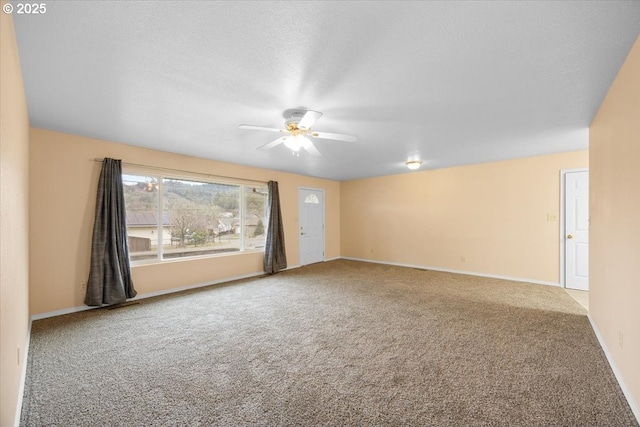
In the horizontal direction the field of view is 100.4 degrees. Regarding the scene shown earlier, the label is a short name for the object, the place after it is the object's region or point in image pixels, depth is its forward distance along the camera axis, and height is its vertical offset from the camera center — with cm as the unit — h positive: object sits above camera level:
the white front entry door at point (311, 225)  684 -34
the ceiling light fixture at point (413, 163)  512 +94
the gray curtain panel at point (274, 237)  577 -54
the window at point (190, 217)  421 -6
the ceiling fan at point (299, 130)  250 +87
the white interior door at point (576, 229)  442 -32
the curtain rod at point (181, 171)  399 +74
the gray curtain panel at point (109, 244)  358 -41
